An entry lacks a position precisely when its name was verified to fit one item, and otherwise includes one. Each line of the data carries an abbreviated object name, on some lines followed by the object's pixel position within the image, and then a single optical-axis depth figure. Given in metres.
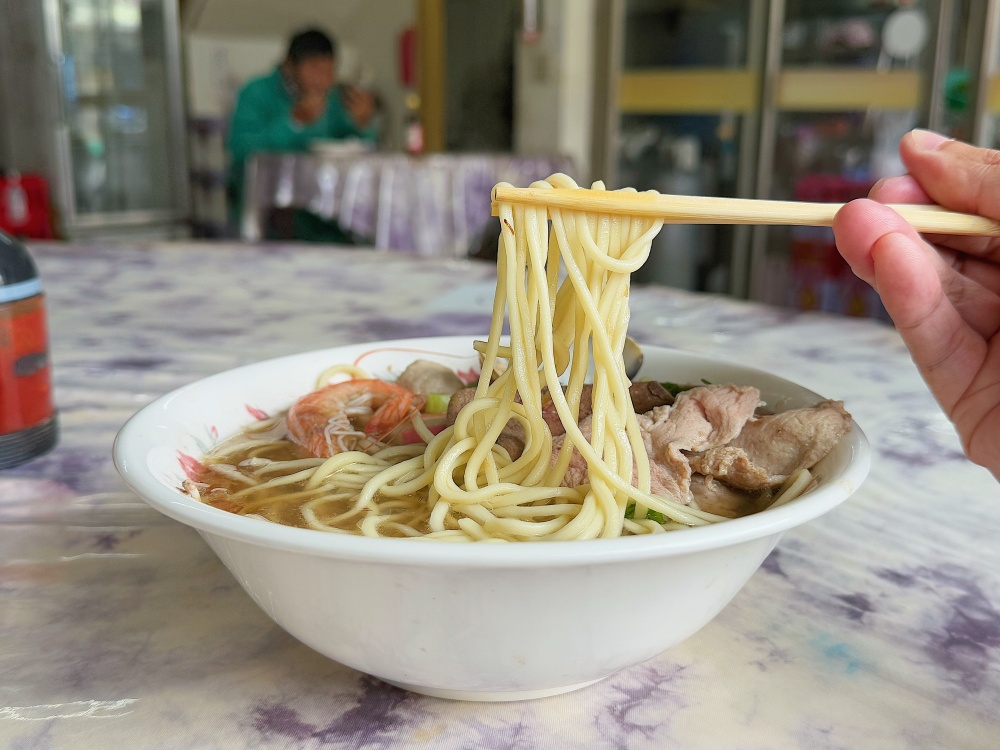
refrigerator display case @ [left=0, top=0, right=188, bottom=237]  2.00
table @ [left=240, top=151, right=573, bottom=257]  1.52
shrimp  0.28
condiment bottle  0.32
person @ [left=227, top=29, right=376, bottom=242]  1.99
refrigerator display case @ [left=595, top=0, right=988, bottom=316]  1.31
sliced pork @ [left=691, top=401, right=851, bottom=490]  0.22
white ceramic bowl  0.15
